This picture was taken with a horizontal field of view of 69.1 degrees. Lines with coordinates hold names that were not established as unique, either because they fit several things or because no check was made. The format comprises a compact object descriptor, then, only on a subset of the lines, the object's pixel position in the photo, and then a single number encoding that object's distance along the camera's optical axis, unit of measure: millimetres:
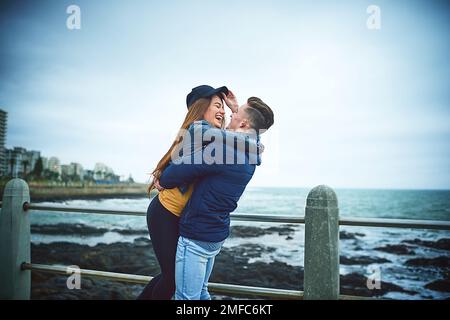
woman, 1905
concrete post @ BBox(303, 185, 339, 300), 2361
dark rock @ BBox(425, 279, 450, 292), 15989
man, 1778
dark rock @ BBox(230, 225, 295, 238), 31545
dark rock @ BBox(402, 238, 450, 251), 27141
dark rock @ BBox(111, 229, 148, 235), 34306
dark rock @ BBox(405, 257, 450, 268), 21302
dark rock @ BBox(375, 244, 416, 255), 26609
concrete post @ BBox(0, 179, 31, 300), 3086
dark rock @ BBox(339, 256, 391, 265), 22327
